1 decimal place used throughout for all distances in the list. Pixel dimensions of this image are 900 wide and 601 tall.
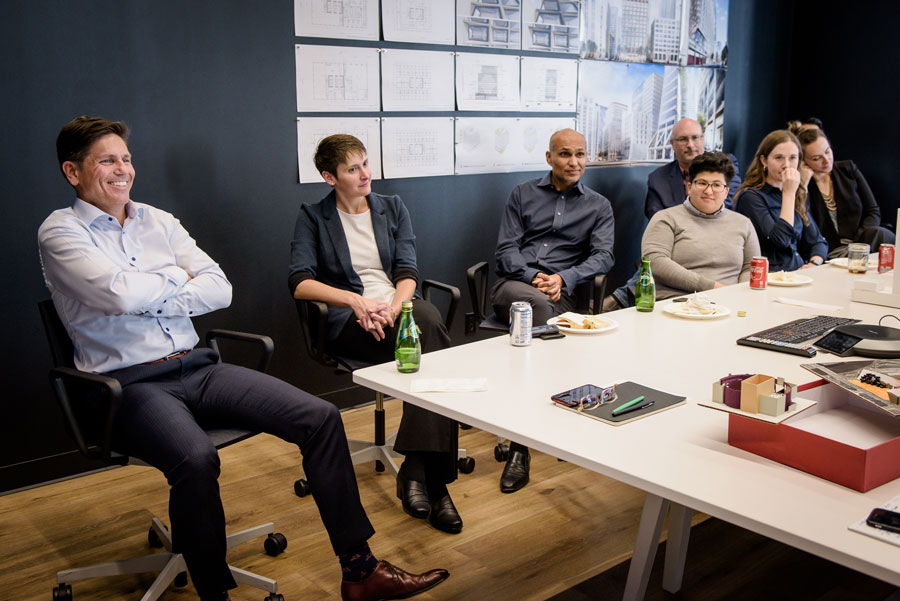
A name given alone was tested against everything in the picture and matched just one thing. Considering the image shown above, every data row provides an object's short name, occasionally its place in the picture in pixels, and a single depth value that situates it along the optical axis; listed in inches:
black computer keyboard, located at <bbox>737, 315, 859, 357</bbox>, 89.0
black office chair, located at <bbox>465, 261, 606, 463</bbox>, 136.3
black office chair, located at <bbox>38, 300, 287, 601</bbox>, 85.1
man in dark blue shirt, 149.9
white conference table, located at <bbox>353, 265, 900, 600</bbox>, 52.2
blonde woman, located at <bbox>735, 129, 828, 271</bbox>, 165.6
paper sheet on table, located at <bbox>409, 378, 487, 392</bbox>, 76.9
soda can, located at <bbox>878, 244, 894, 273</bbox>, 138.6
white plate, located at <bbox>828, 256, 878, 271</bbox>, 145.4
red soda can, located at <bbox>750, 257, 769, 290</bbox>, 125.5
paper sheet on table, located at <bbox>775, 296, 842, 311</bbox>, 111.7
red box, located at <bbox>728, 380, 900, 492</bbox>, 54.9
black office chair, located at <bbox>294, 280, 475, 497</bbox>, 118.9
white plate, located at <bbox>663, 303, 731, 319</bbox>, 105.7
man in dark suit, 189.5
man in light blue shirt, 86.4
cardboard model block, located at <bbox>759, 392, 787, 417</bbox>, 60.5
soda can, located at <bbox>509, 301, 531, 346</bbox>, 91.4
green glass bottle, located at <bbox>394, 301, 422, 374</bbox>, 82.0
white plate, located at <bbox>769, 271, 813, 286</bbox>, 128.5
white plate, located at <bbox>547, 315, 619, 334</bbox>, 97.5
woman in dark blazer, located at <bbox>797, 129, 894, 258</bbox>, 198.7
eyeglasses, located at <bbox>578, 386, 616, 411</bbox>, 71.0
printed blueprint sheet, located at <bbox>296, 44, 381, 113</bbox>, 144.9
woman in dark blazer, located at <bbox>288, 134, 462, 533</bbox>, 113.4
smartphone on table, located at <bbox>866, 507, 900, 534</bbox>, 49.5
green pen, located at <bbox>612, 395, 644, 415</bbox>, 69.3
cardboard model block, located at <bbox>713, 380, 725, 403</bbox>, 64.3
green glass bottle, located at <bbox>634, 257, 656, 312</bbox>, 109.2
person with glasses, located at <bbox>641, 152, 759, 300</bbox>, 145.5
